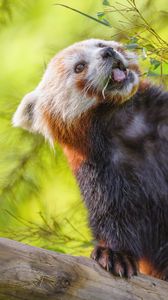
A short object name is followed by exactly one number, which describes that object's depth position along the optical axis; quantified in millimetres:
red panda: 7152
